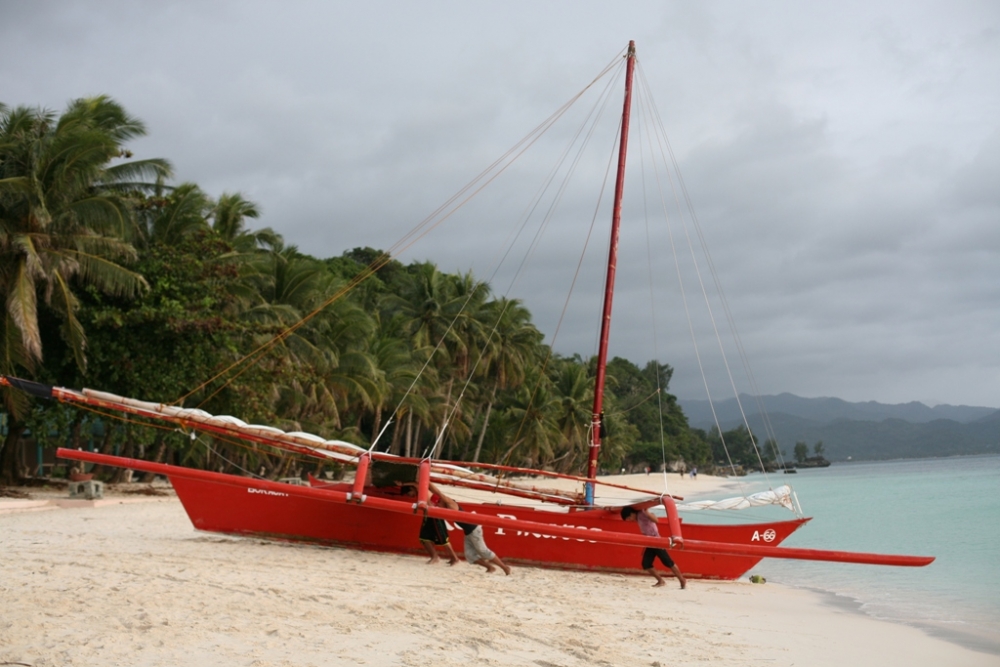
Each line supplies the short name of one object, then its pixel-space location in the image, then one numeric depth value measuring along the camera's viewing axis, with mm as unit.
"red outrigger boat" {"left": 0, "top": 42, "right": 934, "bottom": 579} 11062
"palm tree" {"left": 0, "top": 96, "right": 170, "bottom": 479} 17016
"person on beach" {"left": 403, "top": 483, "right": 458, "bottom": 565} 10891
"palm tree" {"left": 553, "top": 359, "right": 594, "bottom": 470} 51844
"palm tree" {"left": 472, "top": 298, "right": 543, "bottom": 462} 44906
